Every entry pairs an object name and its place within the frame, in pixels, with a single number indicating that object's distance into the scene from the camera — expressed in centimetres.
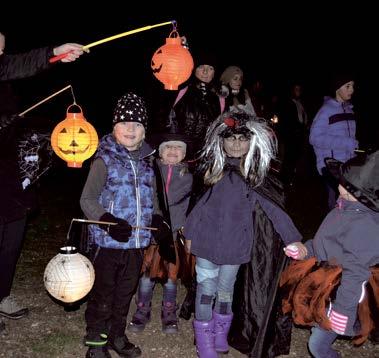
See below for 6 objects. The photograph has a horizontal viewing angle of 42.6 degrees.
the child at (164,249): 434
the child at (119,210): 372
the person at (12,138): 386
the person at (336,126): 600
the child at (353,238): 323
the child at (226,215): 389
